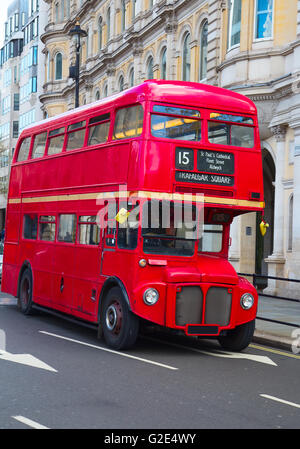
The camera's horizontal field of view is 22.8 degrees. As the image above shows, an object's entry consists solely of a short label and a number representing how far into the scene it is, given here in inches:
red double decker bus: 433.7
